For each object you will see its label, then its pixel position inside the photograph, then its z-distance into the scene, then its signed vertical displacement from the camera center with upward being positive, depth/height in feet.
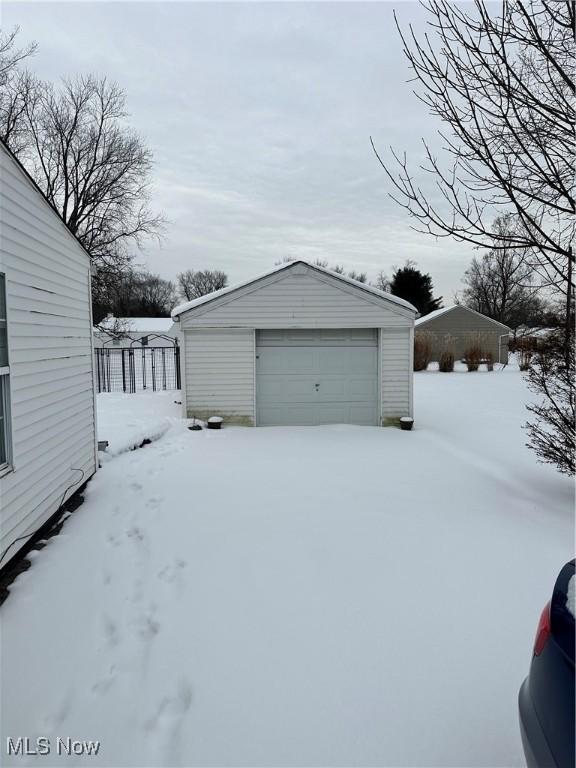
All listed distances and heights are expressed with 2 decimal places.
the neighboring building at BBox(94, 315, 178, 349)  124.16 +6.57
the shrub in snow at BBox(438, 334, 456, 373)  80.79 -1.97
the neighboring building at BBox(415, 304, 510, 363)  95.20 +4.74
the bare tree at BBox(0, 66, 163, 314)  67.39 +27.84
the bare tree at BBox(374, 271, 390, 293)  170.69 +25.94
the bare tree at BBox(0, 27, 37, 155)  56.80 +34.77
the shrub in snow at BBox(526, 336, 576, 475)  19.17 -2.08
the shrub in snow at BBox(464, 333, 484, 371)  83.46 -0.82
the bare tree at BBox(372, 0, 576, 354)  9.68 +5.30
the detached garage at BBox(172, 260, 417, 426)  34.22 +0.03
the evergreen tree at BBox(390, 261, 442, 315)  124.88 +17.17
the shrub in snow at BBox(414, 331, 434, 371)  83.46 -0.22
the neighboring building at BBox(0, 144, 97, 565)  12.44 -0.28
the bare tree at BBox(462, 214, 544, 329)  135.13 +18.16
